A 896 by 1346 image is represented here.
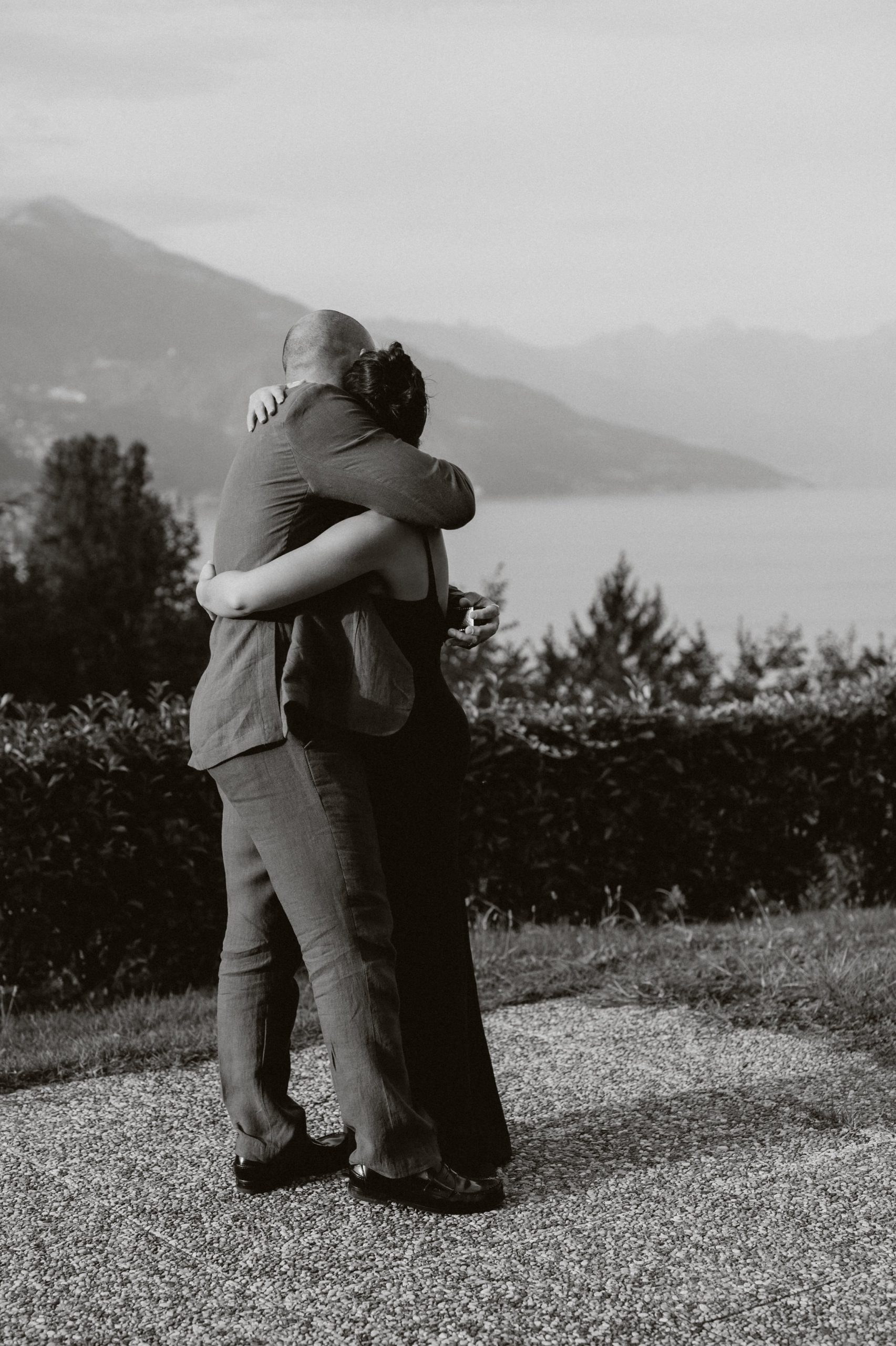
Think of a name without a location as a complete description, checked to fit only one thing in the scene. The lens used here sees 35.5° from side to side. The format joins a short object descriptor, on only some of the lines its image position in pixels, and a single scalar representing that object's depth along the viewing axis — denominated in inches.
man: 112.6
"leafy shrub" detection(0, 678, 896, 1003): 209.0
